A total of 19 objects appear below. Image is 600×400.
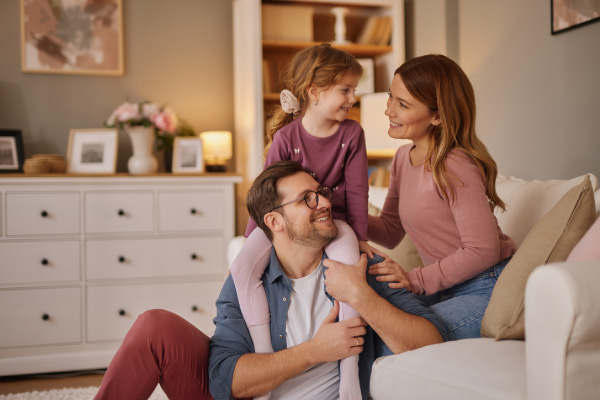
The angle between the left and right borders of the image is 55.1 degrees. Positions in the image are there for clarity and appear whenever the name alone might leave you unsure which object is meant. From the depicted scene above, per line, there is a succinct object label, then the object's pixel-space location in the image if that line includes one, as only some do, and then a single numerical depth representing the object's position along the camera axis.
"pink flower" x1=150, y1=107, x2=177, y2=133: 3.31
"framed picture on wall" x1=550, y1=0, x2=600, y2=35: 2.38
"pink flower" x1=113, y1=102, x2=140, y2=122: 3.27
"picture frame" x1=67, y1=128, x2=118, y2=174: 3.32
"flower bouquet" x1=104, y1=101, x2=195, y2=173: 3.29
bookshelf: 3.41
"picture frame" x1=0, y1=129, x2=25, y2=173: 3.31
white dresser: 2.99
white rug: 2.60
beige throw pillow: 1.42
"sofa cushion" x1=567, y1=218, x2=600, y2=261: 1.26
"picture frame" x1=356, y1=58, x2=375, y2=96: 3.74
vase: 3.34
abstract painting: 3.51
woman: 1.62
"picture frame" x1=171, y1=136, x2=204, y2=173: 3.47
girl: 1.85
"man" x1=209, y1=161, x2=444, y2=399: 1.45
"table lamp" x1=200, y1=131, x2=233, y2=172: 3.61
